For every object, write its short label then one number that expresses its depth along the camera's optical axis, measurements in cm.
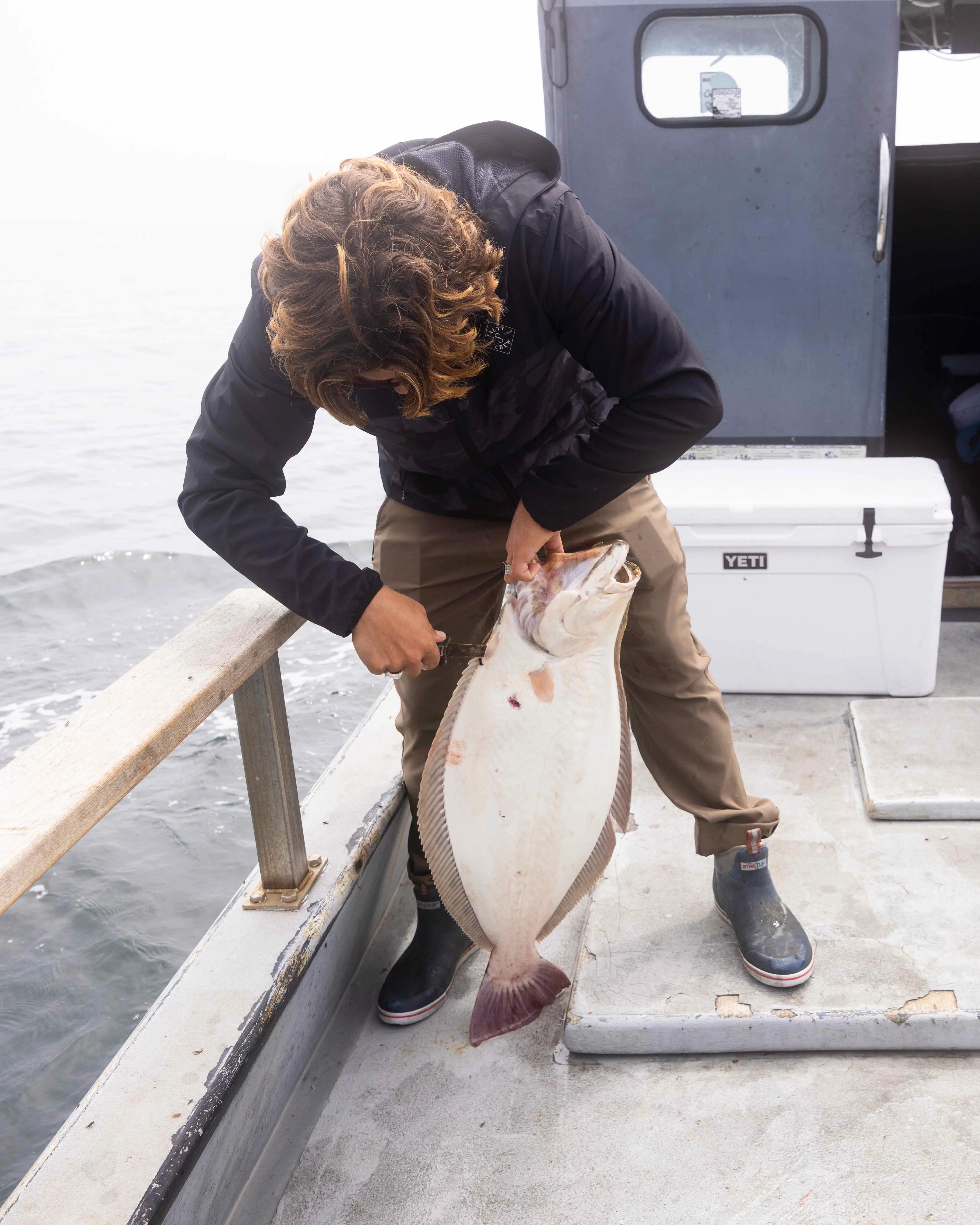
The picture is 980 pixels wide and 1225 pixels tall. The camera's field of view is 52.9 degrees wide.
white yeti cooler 285
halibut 151
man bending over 133
